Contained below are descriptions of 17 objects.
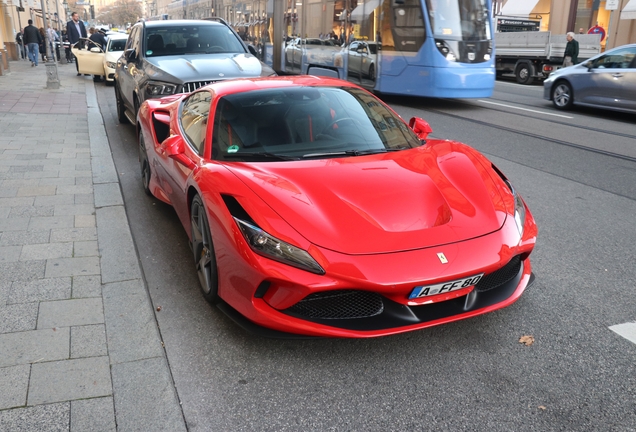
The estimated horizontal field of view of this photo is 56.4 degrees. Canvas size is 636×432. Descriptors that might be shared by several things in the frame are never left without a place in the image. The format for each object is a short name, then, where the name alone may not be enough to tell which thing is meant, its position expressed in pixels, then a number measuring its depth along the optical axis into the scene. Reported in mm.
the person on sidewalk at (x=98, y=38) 21453
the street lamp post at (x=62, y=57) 26781
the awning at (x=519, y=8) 31875
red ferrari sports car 2887
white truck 21297
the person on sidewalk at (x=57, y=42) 29256
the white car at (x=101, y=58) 17125
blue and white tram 12920
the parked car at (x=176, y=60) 8234
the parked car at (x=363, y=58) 14298
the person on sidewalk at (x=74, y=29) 22822
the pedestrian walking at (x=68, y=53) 28305
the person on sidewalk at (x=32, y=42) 23969
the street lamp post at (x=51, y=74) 15977
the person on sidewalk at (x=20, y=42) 30844
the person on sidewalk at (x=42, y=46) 29047
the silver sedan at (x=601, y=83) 12117
